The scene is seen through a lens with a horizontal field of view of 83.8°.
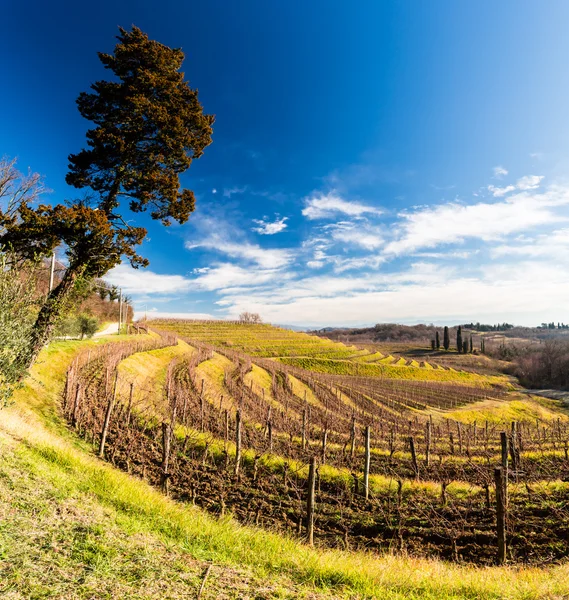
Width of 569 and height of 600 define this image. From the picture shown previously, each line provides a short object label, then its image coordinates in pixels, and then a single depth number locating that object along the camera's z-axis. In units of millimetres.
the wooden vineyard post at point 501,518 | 8445
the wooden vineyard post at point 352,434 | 16312
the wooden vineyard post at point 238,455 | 12845
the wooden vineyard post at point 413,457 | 15431
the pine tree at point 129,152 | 13375
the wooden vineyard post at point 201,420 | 17891
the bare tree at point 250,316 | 181700
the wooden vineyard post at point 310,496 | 9647
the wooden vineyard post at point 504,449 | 12652
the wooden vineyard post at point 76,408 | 13773
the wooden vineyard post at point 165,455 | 10477
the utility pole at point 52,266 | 26297
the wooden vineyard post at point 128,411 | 15903
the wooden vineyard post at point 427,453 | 18219
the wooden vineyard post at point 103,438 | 12125
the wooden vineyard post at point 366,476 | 12825
